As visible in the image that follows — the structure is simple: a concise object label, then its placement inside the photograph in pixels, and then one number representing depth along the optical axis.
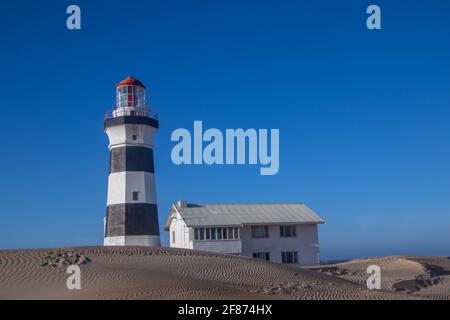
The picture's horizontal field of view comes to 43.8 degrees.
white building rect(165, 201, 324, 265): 39.06
